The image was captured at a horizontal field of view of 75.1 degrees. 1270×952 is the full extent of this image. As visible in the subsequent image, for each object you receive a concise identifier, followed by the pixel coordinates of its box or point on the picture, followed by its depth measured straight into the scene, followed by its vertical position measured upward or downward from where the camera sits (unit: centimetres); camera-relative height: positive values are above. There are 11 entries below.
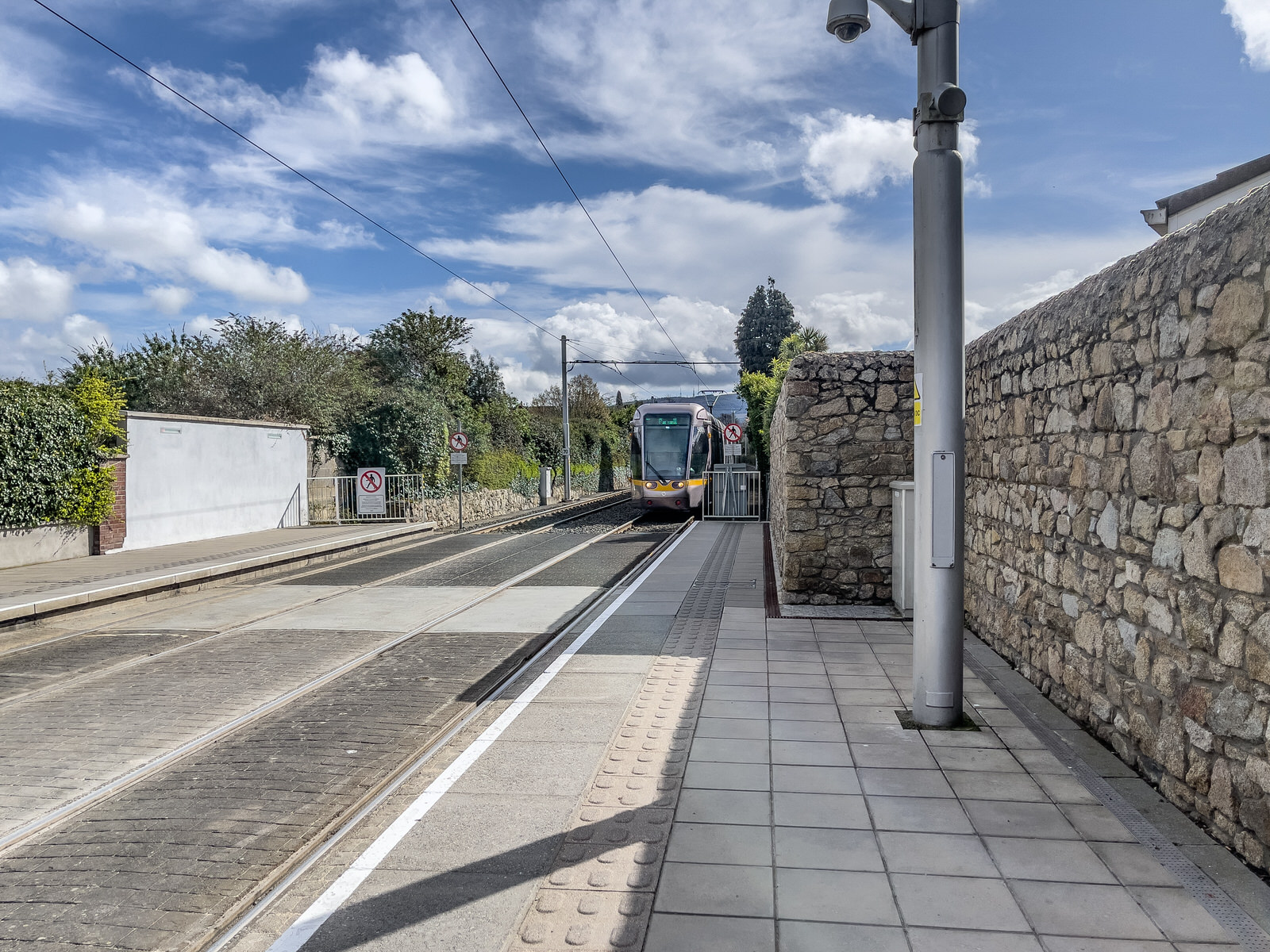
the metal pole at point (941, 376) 485 +52
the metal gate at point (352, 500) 2231 -89
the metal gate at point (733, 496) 2305 -86
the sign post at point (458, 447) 2130 +52
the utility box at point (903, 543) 799 -78
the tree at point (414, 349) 3231 +467
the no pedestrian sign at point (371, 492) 2117 -61
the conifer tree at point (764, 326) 6275 +1065
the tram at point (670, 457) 2338 +27
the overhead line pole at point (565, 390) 3412 +321
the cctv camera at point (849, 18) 491 +267
